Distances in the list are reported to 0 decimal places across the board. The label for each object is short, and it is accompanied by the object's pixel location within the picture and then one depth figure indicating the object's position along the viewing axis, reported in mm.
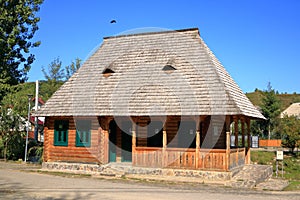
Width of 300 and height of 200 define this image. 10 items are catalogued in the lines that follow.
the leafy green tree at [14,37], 27609
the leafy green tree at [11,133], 25562
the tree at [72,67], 52703
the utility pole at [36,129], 28469
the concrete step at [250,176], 15617
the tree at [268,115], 54375
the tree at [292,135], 34156
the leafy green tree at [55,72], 61812
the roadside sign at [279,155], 20512
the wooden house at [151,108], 17250
